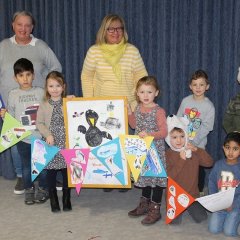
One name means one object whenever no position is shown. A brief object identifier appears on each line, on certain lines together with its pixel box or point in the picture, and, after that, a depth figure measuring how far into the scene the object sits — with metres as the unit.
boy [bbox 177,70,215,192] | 3.90
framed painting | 3.75
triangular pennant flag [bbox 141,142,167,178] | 3.59
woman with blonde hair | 4.01
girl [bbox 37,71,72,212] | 3.81
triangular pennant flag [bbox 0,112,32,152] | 4.01
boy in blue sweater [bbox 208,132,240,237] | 3.41
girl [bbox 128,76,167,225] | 3.60
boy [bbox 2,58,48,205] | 3.98
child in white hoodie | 3.65
